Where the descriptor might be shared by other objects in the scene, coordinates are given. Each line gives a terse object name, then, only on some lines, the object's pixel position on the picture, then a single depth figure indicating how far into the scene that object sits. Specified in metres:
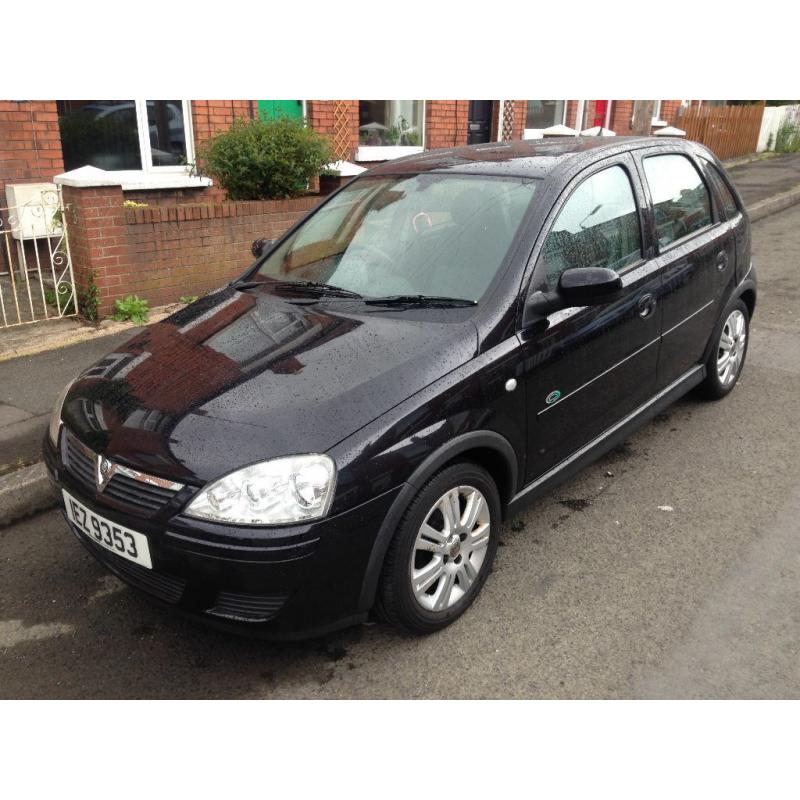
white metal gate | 6.51
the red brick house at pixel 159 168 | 6.46
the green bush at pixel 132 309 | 6.55
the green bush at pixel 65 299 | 6.59
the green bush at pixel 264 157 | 7.50
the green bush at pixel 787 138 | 20.97
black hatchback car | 2.53
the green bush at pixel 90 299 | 6.44
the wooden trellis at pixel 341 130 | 10.84
